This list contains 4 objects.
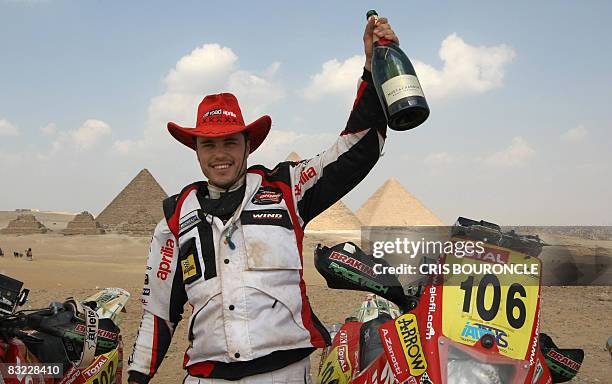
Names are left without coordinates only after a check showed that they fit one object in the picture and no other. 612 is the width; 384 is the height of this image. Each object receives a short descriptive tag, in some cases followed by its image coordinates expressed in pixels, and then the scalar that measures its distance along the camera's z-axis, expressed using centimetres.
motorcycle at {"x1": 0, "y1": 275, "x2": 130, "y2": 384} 238
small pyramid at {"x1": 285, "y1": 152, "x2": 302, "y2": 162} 9338
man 242
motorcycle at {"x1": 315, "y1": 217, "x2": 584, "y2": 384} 204
